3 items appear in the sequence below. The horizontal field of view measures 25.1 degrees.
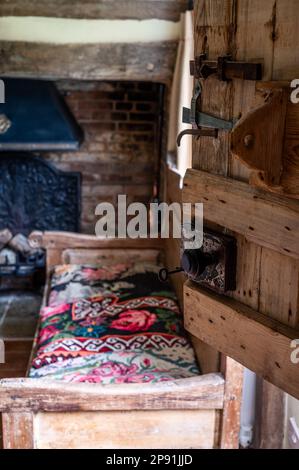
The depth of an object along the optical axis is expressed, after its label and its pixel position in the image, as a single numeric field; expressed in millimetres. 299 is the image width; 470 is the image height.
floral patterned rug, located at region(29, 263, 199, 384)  2768
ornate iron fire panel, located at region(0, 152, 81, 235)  4966
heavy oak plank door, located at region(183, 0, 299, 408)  1264
